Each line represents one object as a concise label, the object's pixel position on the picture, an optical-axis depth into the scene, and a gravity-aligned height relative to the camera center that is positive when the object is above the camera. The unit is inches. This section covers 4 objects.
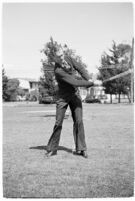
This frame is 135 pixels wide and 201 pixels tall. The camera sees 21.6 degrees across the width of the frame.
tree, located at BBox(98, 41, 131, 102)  1749.5 +136.9
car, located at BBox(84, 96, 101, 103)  2313.0 -27.2
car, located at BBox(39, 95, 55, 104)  2065.5 -22.4
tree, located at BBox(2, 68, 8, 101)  2262.6 +72.9
